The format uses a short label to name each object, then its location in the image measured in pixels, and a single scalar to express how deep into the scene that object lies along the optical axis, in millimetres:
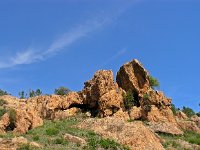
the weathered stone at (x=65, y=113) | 40519
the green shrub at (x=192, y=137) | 34657
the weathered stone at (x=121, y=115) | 38954
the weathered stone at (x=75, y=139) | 27488
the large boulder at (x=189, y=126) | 40146
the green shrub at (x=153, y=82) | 47444
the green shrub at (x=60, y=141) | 27259
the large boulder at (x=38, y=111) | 32390
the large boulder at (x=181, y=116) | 45812
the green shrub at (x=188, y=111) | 53369
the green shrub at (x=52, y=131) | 29975
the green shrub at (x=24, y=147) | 24443
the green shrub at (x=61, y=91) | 58647
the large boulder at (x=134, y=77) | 44352
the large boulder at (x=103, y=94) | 39818
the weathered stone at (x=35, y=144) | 25294
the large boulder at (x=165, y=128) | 36427
